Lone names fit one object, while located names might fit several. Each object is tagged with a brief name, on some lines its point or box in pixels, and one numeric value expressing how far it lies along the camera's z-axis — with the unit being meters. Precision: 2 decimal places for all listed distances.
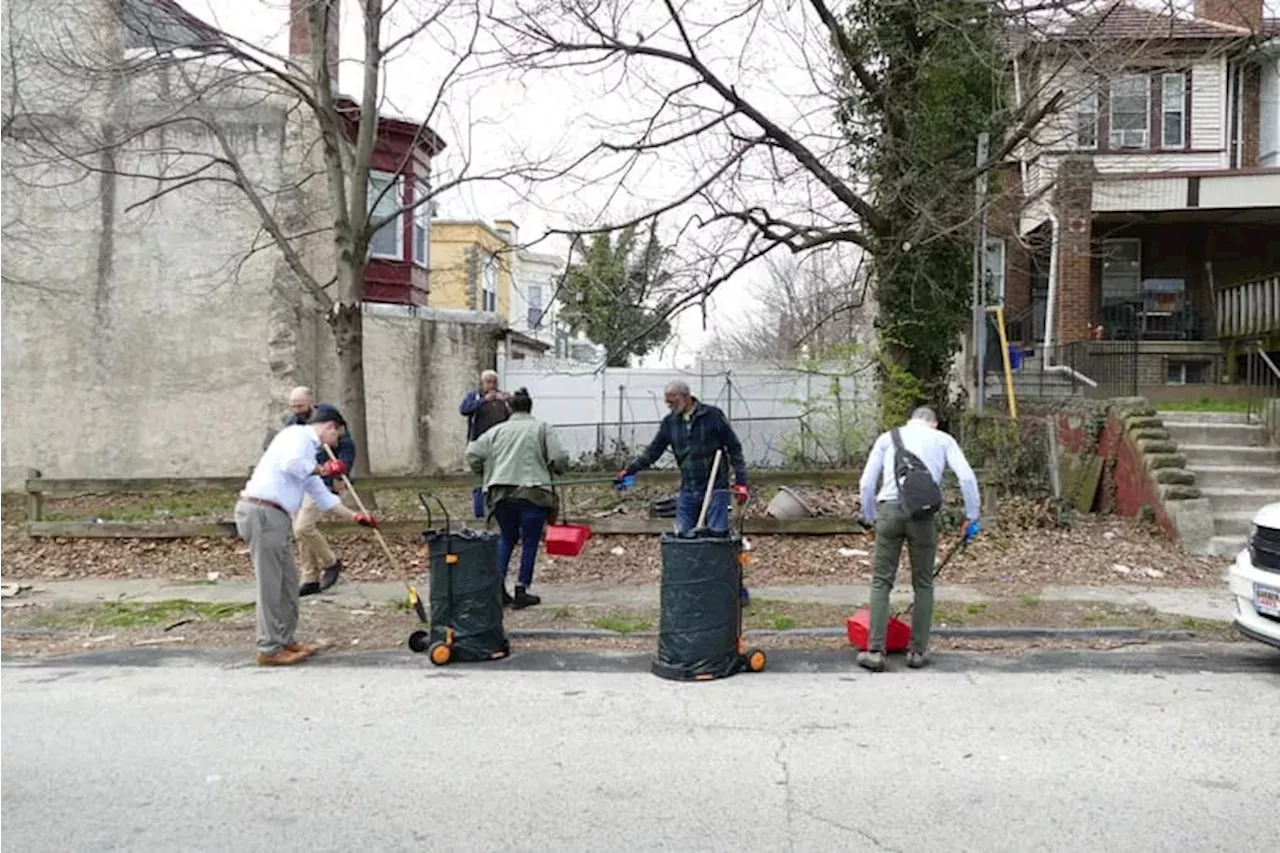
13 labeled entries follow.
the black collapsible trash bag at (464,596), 7.09
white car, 6.52
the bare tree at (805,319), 15.61
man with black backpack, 6.89
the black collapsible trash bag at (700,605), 6.64
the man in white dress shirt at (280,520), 7.11
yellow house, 32.78
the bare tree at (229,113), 12.79
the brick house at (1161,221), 16.25
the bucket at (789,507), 11.88
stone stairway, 10.94
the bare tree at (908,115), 11.62
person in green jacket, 8.49
